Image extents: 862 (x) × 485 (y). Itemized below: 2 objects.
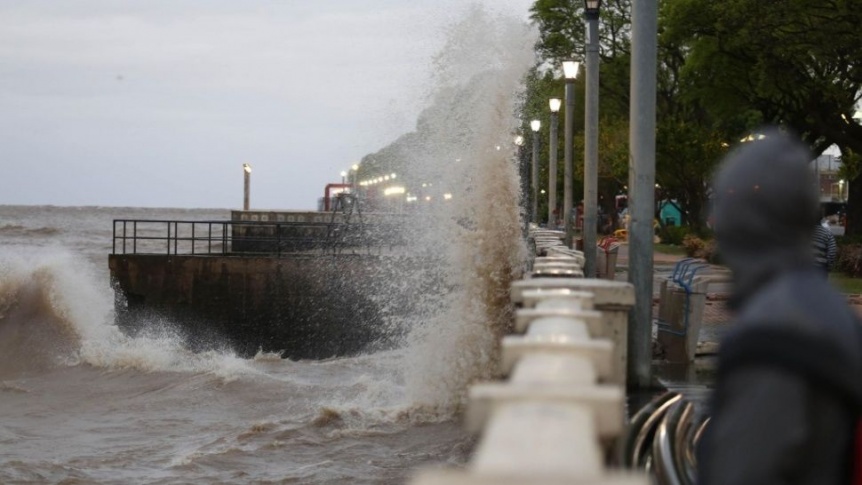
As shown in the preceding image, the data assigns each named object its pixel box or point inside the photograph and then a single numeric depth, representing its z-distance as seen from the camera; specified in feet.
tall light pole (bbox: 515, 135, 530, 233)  124.77
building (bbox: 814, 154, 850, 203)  375.90
